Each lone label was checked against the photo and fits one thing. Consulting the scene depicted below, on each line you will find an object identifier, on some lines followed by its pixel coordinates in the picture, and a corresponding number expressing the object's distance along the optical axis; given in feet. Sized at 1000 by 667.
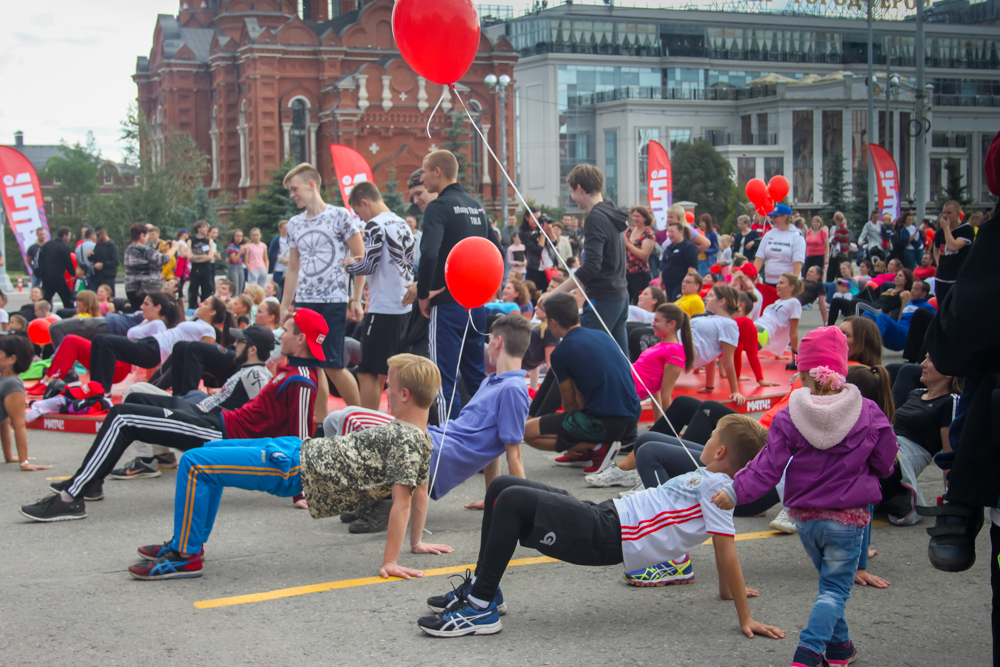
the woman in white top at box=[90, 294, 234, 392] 28.07
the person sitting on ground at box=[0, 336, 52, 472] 23.20
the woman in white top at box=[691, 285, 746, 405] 28.71
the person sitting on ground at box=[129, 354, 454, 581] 15.62
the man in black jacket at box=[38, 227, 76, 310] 55.01
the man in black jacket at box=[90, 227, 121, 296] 55.16
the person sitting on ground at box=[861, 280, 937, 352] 34.76
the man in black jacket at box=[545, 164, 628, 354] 24.70
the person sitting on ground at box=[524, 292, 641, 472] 21.22
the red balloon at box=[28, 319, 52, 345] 35.99
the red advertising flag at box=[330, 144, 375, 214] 57.52
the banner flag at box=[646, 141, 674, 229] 65.05
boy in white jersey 13.35
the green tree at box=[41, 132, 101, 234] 241.14
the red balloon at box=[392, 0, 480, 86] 19.15
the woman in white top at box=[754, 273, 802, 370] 34.88
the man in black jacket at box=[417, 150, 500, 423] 22.66
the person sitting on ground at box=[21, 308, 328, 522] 18.75
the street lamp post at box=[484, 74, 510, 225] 99.02
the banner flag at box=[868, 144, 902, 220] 74.90
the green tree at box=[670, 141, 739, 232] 199.21
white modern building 228.43
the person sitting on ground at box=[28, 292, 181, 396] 28.99
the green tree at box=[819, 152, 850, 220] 197.39
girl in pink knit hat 12.16
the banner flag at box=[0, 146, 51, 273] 67.31
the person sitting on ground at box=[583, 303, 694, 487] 24.88
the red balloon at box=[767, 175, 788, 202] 51.62
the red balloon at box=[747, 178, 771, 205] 51.44
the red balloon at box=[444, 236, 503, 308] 20.34
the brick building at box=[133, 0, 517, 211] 154.71
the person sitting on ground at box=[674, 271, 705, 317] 33.09
